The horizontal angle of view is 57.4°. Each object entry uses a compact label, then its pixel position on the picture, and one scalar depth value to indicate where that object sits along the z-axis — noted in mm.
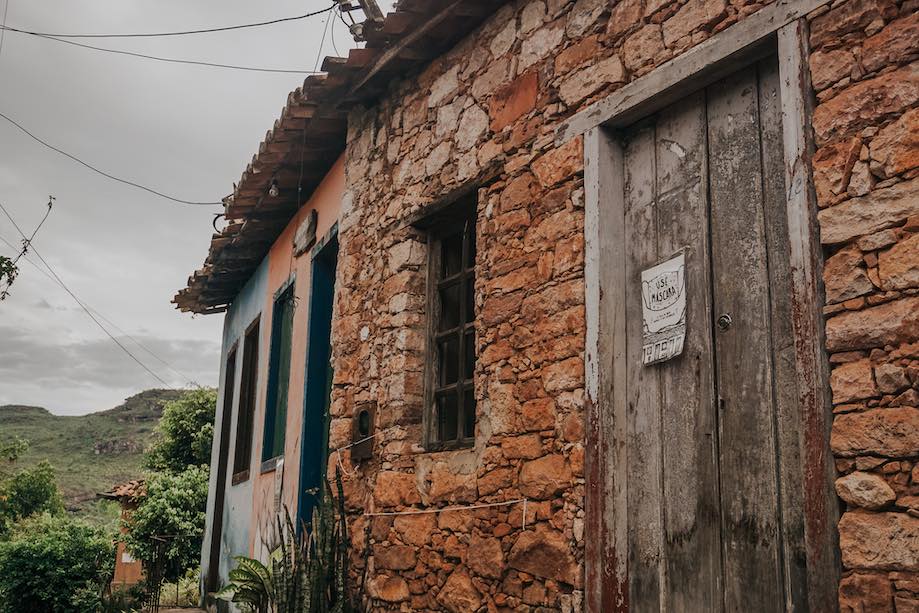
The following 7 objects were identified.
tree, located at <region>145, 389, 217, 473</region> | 15883
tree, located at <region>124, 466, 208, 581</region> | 12805
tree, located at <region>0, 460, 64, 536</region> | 29719
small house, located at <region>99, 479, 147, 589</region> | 15686
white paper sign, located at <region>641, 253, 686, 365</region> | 3197
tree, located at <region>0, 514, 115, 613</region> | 14594
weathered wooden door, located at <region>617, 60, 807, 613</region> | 2775
